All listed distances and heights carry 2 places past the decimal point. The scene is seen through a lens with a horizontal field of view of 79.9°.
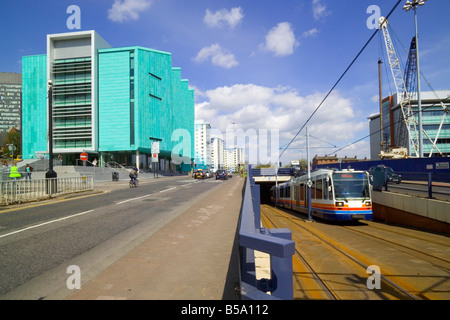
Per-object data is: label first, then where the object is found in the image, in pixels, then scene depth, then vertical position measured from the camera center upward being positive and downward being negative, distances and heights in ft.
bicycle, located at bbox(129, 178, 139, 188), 80.29 -5.16
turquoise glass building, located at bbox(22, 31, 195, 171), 181.88 +48.13
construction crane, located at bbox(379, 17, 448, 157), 176.76 +54.32
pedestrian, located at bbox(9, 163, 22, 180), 50.08 -0.87
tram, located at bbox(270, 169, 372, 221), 44.55 -5.44
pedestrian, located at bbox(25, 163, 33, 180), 60.59 -1.57
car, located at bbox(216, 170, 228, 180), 165.48 -5.28
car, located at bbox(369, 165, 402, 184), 48.96 -2.41
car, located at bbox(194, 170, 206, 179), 157.89 -5.27
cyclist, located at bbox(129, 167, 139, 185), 80.73 -2.48
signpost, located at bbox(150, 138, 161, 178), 164.27 +10.58
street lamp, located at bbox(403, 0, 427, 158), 79.36 +49.02
